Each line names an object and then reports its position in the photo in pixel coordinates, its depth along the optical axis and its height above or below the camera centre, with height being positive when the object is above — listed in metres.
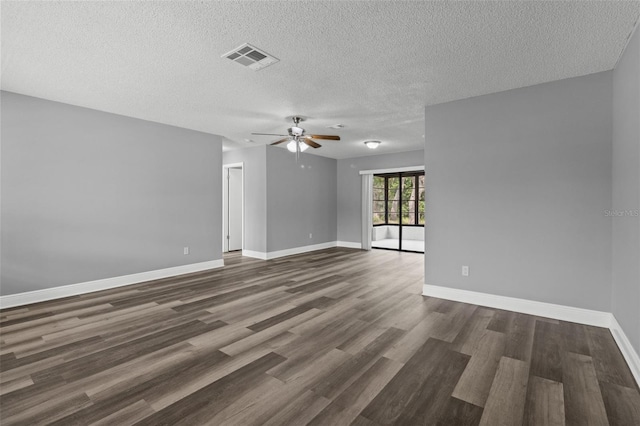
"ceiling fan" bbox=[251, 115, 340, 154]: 4.75 +1.21
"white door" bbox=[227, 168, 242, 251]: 7.97 +0.06
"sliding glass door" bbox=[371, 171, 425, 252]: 8.83 +0.06
